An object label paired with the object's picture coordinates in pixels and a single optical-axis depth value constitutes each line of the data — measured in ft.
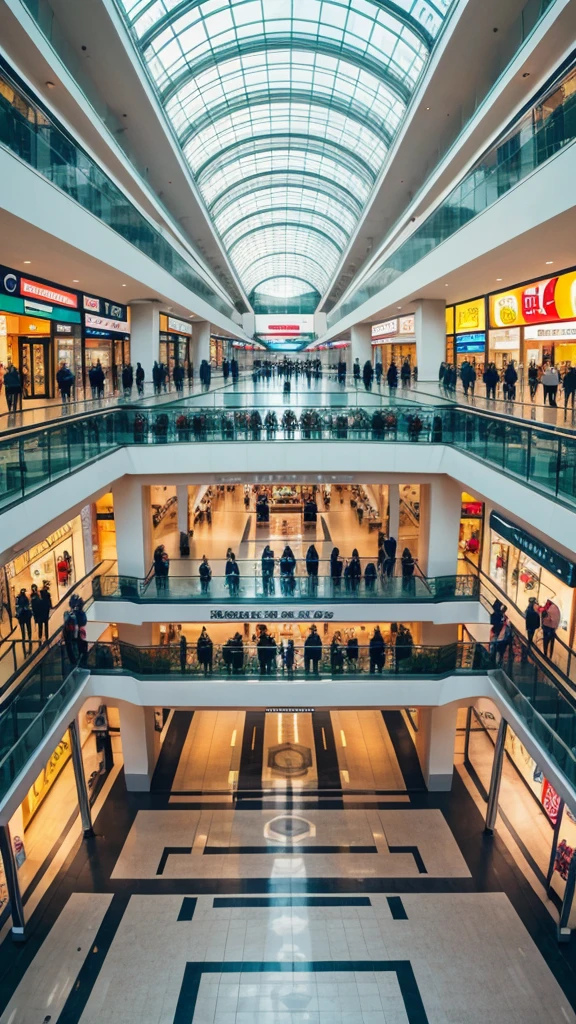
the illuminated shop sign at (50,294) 50.81
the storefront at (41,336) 54.39
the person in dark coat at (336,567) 58.29
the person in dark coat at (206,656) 53.06
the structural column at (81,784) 50.01
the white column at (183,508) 80.07
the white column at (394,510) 76.43
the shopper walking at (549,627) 42.55
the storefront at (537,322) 52.84
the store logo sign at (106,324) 68.07
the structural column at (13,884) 38.68
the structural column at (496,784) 50.04
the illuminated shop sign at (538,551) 38.96
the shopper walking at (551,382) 45.39
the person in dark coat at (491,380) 57.21
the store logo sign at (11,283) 45.96
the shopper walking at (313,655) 53.06
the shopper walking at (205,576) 57.57
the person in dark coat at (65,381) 52.29
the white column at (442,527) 61.26
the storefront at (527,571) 42.27
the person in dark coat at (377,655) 52.90
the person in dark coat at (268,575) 57.11
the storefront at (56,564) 54.29
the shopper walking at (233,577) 56.85
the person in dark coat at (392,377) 80.79
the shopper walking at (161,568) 57.72
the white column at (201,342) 126.21
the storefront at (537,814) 44.88
